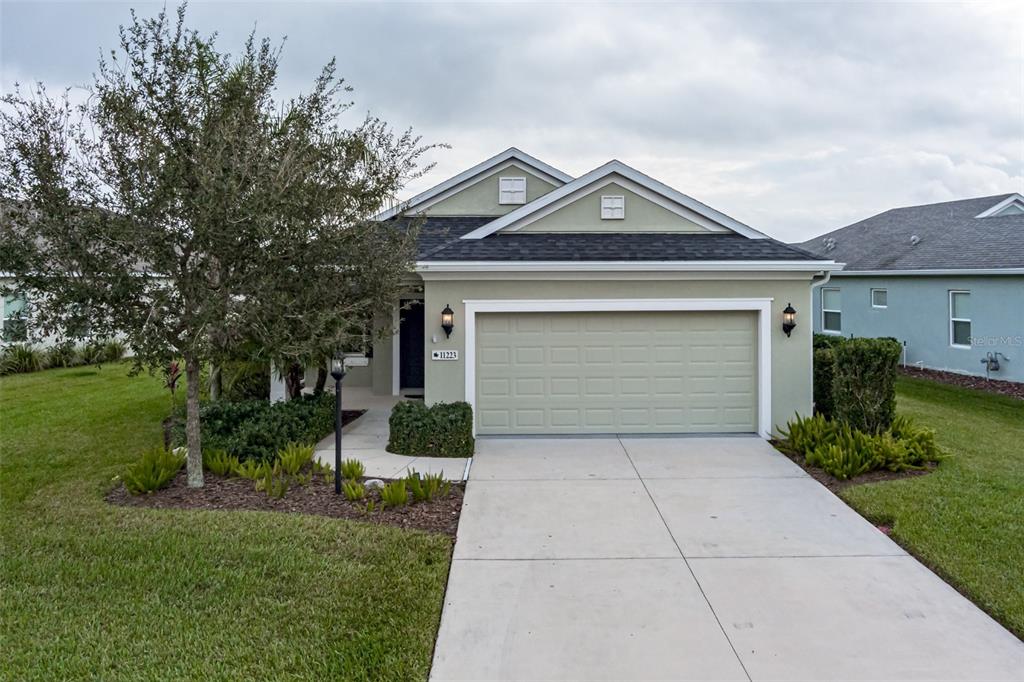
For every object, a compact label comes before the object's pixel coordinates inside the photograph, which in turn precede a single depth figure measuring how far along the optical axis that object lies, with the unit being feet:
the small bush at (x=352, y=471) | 24.44
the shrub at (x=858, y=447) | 25.71
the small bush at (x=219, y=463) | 25.12
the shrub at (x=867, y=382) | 27.96
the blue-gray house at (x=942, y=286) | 49.67
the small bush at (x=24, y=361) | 56.44
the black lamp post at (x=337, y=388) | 23.13
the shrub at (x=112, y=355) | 58.47
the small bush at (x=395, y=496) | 21.43
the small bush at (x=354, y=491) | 22.09
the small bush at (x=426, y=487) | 22.34
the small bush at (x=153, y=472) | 22.74
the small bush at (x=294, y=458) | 25.07
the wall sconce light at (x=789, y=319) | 32.22
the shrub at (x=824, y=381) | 33.83
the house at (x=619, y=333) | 32.27
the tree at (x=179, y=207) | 19.80
